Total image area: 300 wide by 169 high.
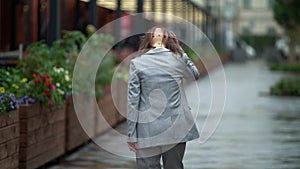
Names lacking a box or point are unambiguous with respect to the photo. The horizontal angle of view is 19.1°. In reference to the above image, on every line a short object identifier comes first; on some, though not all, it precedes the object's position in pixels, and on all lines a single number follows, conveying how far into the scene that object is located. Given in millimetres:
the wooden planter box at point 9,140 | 8234
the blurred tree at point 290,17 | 35781
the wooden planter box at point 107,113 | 13874
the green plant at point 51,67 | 10250
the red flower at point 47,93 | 10219
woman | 7086
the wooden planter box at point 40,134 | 9398
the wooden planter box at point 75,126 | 11580
